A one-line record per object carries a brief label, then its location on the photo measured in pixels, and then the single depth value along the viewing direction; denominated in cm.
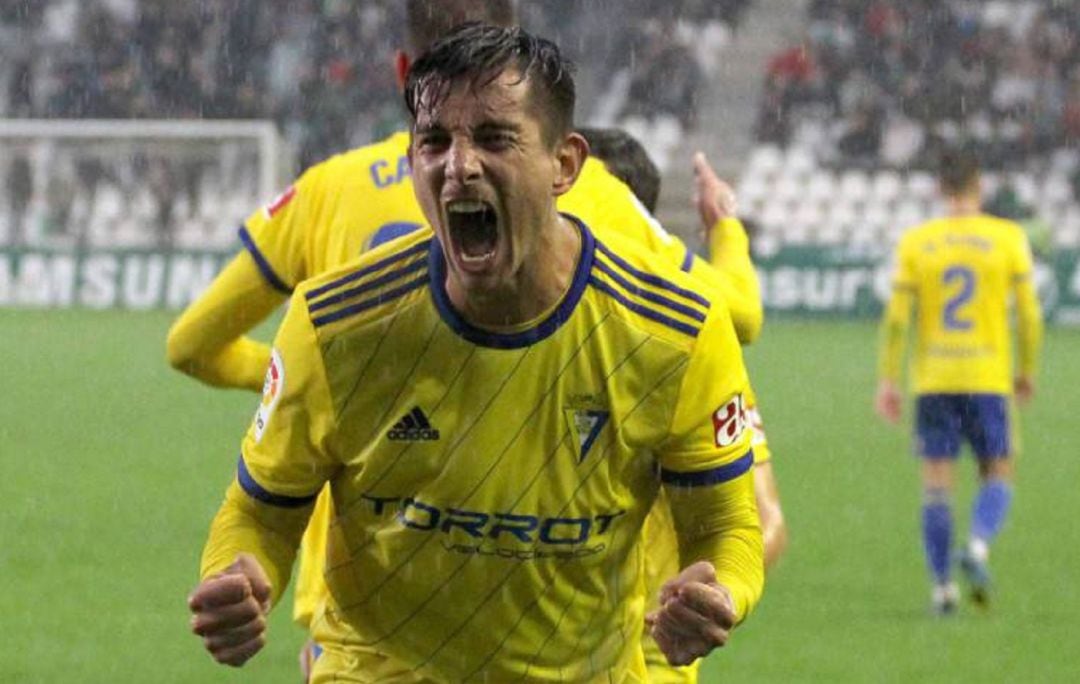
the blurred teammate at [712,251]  477
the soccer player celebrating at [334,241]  472
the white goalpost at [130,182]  2836
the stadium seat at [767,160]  3144
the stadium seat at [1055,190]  3066
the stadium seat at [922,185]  3088
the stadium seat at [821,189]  3114
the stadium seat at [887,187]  3086
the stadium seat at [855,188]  3102
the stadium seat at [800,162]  3147
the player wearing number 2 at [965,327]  1057
